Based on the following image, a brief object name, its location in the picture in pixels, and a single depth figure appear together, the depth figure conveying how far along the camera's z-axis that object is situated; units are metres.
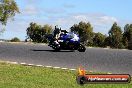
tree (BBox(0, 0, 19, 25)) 72.00
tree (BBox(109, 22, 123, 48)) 98.81
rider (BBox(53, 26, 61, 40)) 29.84
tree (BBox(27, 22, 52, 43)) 112.25
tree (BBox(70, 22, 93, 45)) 107.14
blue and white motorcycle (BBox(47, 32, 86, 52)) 29.06
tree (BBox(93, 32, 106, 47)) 109.75
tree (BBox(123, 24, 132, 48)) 98.19
